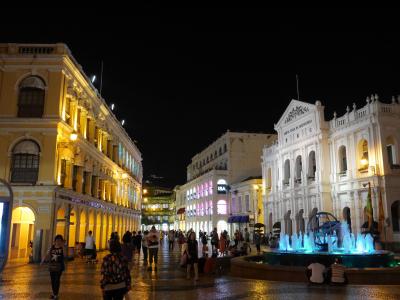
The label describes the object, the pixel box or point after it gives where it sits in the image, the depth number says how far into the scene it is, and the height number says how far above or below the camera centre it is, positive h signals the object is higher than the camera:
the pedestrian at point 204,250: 20.55 -0.68
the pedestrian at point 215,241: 32.03 -0.39
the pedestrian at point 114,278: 7.87 -0.77
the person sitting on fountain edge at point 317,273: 14.72 -1.26
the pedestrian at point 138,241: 29.38 -0.33
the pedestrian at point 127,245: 21.33 -0.46
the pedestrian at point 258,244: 32.02 -0.61
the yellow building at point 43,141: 26.22 +6.19
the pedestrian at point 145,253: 22.63 -0.91
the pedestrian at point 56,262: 12.23 -0.76
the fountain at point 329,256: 18.05 -0.87
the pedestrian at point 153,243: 19.28 -0.31
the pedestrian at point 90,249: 24.64 -0.75
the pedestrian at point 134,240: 28.95 -0.26
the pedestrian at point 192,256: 17.42 -0.81
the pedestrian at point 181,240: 36.09 -0.31
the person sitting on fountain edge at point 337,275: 14.60 -1.32
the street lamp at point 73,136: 26.30 +6.22
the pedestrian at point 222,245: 27.73 -0.57
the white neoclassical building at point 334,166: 34.88 +6.95
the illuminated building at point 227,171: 70.88 +11.07
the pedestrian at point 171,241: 40.83 -0.47
